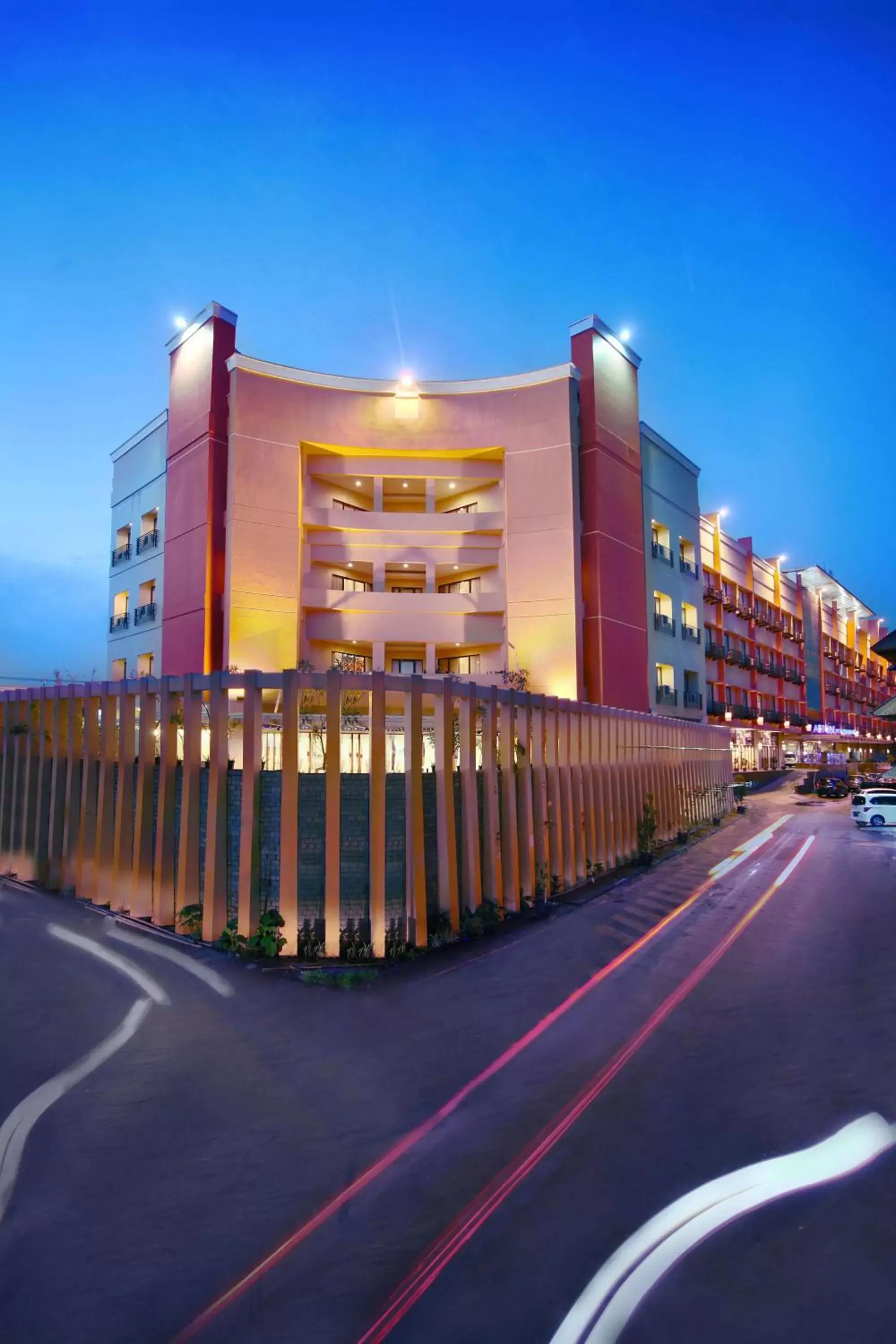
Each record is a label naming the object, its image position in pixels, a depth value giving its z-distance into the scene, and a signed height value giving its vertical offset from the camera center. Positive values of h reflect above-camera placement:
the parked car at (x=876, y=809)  25.12 -2.41
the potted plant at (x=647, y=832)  16.70 -2.22
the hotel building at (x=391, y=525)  29.08 +9.39
